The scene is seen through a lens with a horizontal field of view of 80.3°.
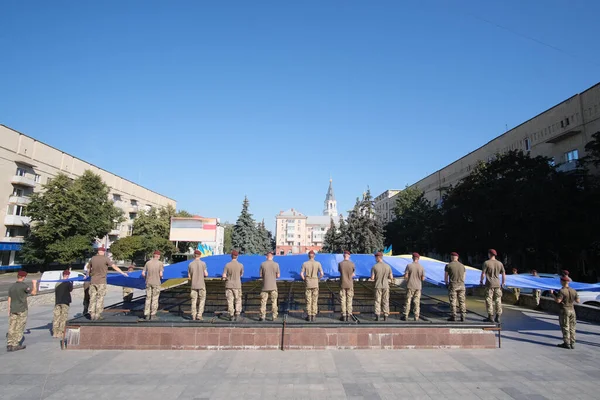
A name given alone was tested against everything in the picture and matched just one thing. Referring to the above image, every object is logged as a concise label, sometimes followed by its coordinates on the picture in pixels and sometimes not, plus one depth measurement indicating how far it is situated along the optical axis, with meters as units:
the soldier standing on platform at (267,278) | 9.05
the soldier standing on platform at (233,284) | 9.06
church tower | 159.12
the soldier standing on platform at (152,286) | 9.12
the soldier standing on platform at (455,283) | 9.40
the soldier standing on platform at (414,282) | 9.27
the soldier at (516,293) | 17.38
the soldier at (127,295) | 12.61
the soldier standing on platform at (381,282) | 9.21
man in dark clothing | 9.69
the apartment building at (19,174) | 37.38
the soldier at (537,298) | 15.79
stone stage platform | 8.62
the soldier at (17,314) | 8.43
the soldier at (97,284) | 9.02
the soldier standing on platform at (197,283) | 9.09
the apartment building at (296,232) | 129.12
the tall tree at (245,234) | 55.50
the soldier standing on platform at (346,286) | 9.12
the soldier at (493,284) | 9.38
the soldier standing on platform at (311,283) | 9.16
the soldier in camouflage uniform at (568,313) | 8.84
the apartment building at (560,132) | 29.92
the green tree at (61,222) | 37.00
